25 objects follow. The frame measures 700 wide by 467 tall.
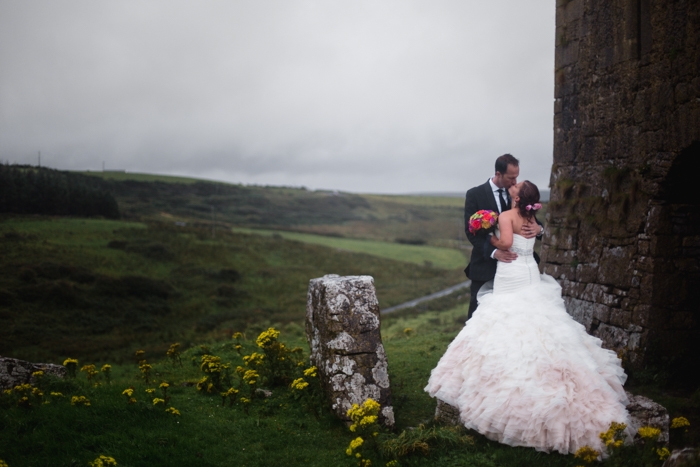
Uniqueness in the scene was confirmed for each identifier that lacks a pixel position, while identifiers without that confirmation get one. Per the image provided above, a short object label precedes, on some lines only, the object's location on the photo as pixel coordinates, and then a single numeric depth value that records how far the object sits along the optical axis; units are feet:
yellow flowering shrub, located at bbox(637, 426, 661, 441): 17.63
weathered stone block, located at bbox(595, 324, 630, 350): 30.37
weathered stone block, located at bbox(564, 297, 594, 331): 33.37
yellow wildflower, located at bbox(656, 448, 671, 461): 17.38
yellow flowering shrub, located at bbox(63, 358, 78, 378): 27.76
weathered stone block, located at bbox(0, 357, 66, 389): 25.80
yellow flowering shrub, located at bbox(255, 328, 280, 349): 27.27
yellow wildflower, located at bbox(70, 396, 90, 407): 22.28
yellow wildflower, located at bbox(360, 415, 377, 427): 19.62
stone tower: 27.89
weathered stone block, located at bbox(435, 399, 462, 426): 22.54
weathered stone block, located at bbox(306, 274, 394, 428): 23.95
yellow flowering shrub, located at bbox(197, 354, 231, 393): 26.73
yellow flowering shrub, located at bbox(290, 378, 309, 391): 24.72
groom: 23.98
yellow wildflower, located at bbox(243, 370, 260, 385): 25.08
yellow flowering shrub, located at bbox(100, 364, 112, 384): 27.50
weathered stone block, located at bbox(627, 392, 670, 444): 20.08
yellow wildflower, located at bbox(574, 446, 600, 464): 17.49
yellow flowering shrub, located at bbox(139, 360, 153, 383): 28.74
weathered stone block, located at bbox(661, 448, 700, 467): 14.74
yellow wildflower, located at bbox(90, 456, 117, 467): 17.12
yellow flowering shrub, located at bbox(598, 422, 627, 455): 17.51
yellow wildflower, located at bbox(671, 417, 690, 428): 20.03
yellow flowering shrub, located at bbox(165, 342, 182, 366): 34.74
